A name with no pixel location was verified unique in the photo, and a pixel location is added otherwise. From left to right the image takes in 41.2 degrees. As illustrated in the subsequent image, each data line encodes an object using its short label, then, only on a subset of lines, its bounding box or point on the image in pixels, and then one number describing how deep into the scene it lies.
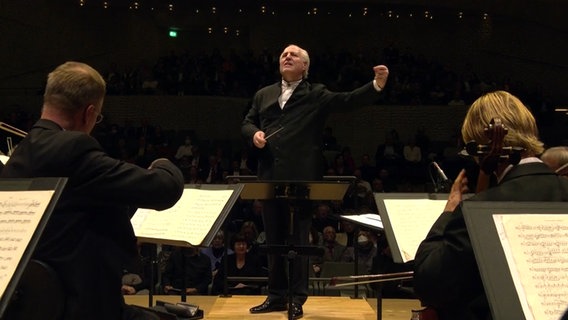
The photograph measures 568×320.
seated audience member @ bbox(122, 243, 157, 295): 5.53
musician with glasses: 2.15
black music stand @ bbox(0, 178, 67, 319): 1.86
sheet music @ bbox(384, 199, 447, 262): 2.70
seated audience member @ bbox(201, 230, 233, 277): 6.52
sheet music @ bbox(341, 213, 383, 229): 3.14
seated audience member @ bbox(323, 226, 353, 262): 6.78
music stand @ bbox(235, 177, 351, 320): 3.76
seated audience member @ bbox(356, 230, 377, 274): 6.32
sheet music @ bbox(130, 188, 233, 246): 3.07
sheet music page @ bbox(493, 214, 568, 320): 1.71
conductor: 4.11
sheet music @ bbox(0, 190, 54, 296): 1.87
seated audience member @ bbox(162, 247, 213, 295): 5.64
